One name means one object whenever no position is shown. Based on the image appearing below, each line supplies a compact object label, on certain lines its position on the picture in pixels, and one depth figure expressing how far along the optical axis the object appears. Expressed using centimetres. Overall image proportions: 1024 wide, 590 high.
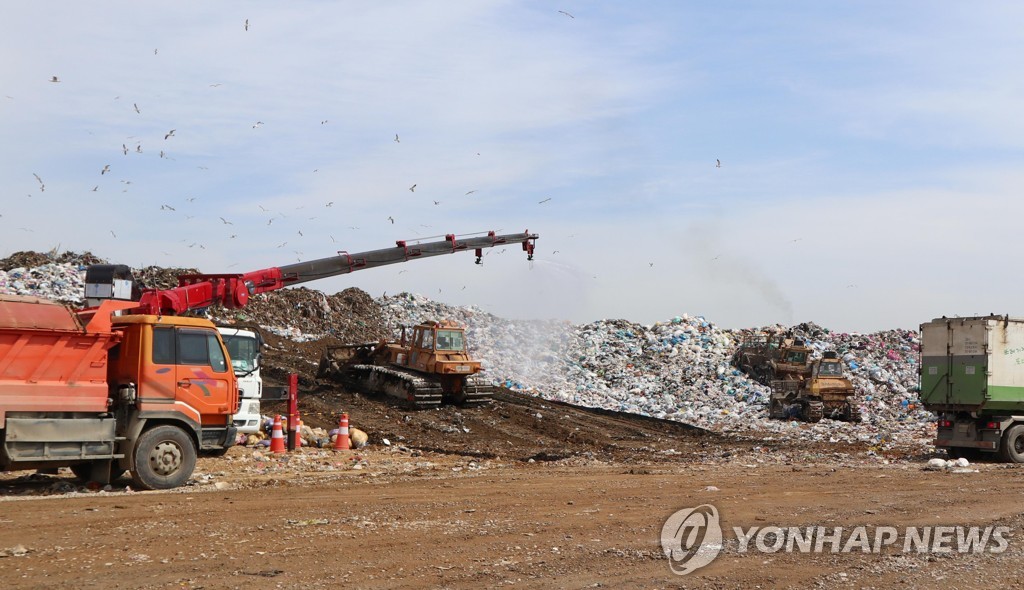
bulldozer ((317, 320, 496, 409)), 2358
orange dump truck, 1021
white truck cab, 1480
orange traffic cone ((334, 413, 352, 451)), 1625
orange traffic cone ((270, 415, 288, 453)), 1534
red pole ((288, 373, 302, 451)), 1524
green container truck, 1692
